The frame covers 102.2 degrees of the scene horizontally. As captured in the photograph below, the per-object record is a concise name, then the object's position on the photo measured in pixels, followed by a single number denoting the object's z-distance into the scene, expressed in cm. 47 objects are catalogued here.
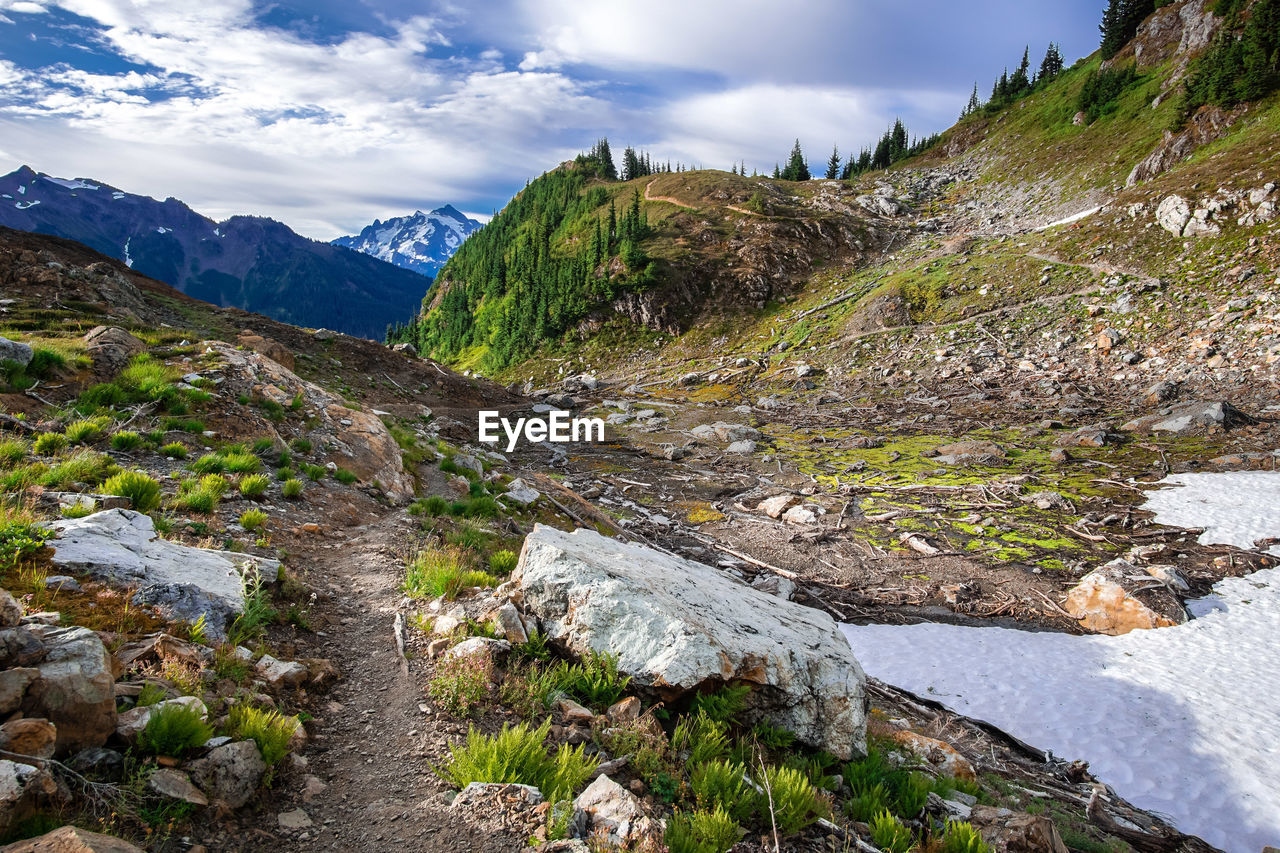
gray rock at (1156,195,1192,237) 4159
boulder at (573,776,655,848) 379
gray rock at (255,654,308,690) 491
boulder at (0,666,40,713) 299
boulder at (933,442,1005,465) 2550
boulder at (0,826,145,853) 245
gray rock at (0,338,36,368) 1041
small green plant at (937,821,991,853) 464
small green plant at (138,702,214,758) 347
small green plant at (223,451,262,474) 979
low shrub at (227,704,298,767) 393
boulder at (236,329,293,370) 2752
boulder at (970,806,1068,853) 480
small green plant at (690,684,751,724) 569
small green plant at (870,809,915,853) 468
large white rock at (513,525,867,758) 583
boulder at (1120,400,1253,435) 2538
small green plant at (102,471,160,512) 718
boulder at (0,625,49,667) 327
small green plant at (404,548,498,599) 695
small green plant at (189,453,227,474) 944
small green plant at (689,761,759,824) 456
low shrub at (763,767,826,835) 461
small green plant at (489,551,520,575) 843
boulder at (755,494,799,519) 2176
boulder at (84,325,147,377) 1193
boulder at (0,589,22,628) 342
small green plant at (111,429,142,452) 941
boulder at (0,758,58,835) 255
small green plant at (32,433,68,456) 814
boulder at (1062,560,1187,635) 1370
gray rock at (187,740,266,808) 350
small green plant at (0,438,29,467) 734
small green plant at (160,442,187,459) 979
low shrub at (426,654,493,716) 502
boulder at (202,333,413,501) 1366
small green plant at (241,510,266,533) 810
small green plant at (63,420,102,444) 896
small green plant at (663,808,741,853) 387
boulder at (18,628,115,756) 319
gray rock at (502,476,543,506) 1639
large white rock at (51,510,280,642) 500
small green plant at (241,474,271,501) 919
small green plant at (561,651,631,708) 566
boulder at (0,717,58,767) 285
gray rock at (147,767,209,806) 323
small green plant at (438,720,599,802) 415
